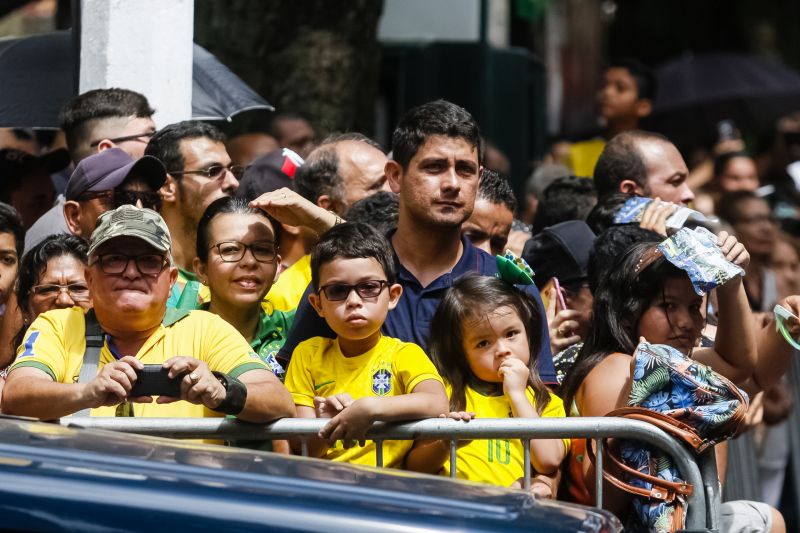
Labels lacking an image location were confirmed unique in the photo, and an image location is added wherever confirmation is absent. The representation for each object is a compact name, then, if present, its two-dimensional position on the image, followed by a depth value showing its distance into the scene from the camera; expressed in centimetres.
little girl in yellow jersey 1070
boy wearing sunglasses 1060
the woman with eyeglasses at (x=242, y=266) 1218
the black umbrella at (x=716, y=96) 3291
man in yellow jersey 1009
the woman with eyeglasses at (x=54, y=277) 1245
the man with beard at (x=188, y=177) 1396
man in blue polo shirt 1205
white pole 1500
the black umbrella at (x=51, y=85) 1591
